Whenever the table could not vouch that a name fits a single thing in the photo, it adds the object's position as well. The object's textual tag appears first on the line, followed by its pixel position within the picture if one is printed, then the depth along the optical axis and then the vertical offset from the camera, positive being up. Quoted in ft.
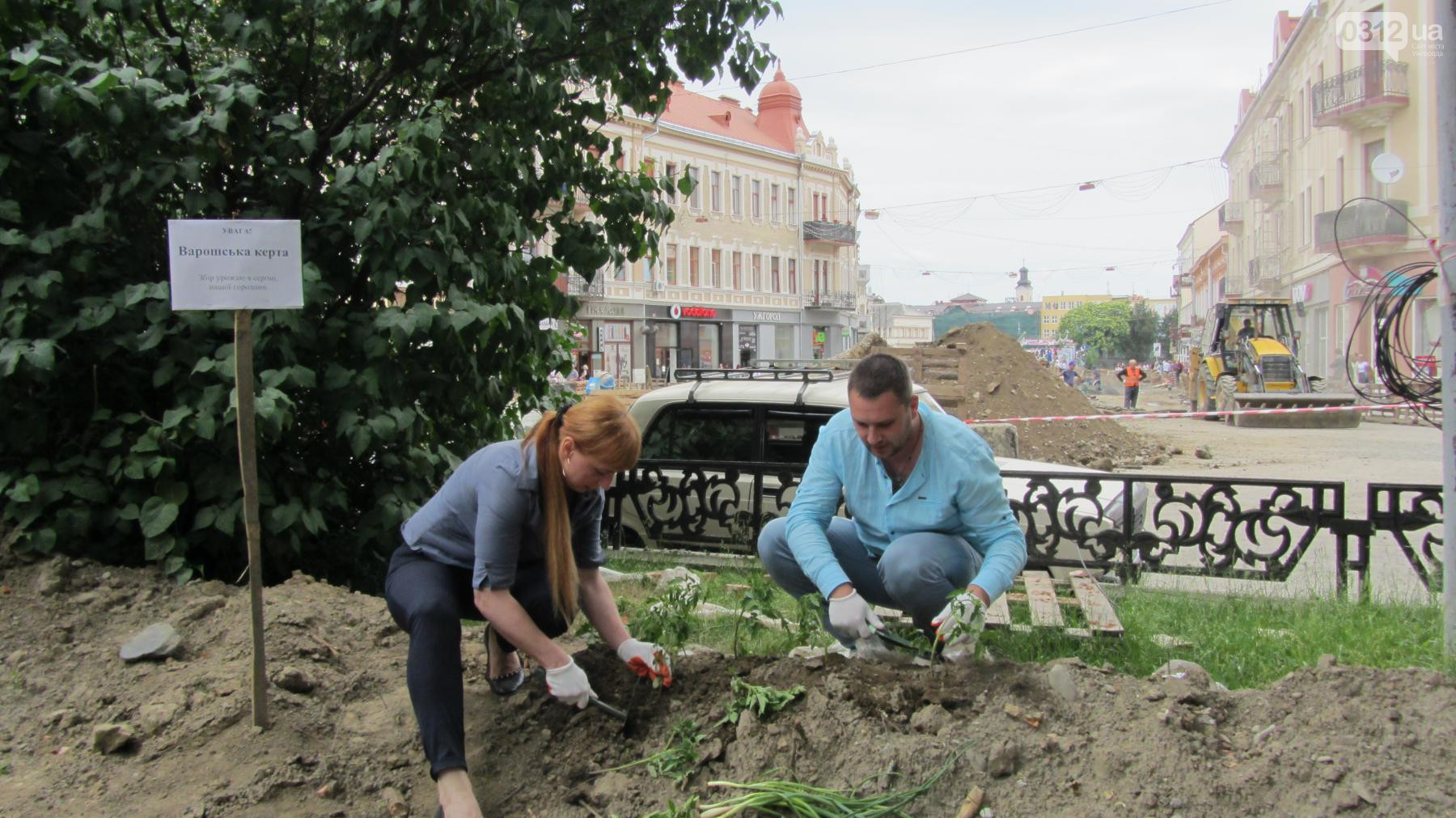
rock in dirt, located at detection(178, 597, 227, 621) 12.96 -3.00
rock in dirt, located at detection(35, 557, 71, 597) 13.26 -2.62
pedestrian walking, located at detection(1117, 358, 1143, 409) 94.68 -1.66
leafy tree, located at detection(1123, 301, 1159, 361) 279.90 +8.09
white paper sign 10.69 +1.26
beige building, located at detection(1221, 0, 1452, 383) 82.28 +20.04
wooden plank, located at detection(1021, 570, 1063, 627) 13.93 -3.48
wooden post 10.52 -1.03
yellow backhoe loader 65.62 -0.48
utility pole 12.55 +0.81
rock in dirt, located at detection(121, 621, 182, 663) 12.06 -3.23
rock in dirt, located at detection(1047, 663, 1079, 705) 9.61 -3.09
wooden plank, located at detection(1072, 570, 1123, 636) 13.33 -3.45
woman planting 9.30 -1.82
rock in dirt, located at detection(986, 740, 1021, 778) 8.68 -3.45
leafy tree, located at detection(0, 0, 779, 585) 13.67 +1.93
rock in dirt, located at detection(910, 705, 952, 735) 9.25 -3.29
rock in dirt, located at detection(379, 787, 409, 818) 9.60 -4.14
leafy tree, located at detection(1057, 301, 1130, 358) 287.48 +12.07
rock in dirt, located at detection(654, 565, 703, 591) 18.56 -3.88
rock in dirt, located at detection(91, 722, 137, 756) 10.31 -3.70
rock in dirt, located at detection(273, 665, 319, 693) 11.32 -3.45
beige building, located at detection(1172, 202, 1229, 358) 213.87 +24.45
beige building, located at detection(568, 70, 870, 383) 134.92 +18.31
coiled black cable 20.68 +0.64
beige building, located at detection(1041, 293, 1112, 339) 485.36 +29.80
